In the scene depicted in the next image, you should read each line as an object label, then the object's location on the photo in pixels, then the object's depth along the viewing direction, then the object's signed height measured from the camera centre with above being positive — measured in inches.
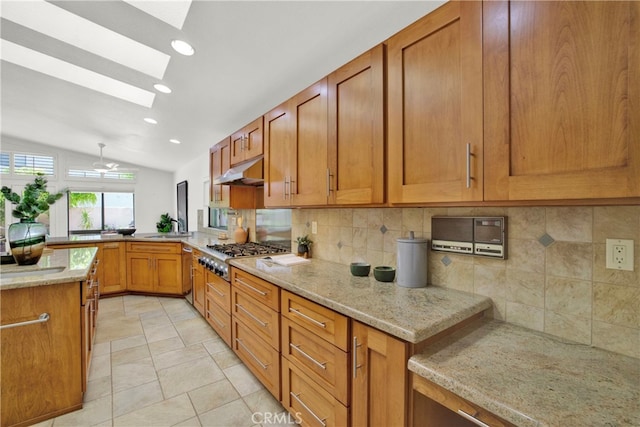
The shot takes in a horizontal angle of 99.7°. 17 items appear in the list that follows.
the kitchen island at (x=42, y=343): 63.1 -31.9
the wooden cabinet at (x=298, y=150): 70.5 +18.2
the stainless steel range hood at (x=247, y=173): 97.9 +14.8
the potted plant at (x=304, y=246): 95.9 -12.2
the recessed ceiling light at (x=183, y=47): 75.7 +47.5
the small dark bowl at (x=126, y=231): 168.6 -11.6
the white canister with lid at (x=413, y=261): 58.4 -10.8
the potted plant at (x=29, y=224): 75.8 -3.1
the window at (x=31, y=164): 245.1 +45.7
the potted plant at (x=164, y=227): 199.0 -10.7
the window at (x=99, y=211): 270.4 +2.0
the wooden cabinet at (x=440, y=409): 31.6 -25.0
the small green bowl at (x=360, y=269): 68.6 -14.6
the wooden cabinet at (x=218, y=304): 97.8 -36.4
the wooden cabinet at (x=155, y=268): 160.1 -33.0
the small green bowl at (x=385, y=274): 63.0 -14.6
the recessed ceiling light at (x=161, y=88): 105.3 +49.6
